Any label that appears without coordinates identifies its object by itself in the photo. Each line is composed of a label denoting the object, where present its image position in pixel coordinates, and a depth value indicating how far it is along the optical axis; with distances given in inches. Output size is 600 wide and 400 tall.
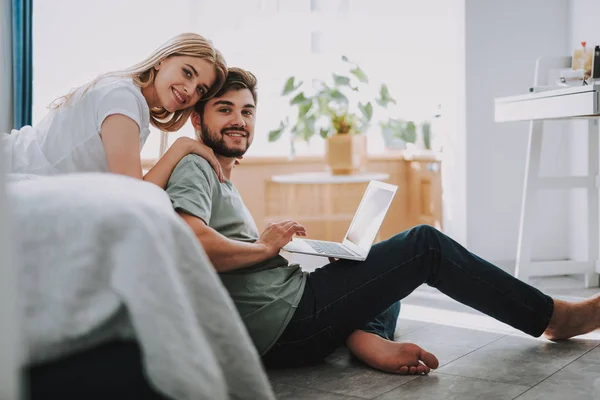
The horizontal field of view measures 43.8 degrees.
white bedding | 38.9
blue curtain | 135.2
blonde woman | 69.6
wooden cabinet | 167.5
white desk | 124.6
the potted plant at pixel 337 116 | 154.3
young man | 71.0
